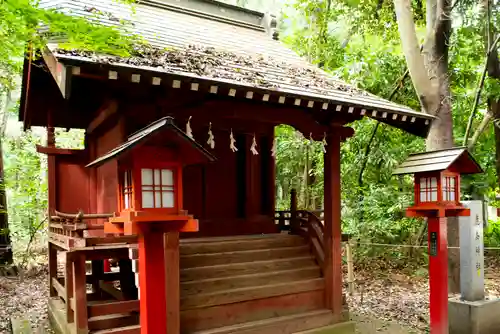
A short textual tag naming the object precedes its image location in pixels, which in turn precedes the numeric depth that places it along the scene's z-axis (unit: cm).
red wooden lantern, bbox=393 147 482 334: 575
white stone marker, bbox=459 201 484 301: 638
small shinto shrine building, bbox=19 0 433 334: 355
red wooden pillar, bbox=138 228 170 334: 351
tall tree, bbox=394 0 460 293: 783
